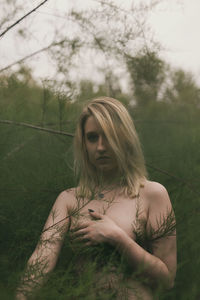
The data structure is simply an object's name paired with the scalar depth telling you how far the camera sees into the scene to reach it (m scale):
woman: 0.89
